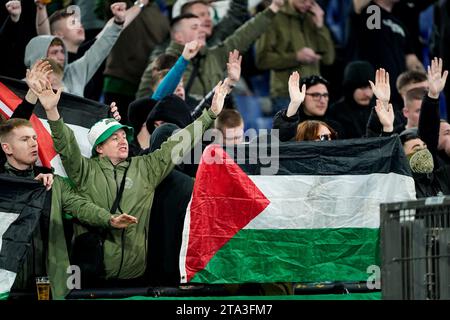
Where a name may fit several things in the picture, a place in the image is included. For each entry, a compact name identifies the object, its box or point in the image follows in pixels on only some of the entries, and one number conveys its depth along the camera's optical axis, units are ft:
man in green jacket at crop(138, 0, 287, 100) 84.12
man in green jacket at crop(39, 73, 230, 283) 61.11
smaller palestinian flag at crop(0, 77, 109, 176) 67.26
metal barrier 48.24
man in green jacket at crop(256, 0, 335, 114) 93.04
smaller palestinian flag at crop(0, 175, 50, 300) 58.85
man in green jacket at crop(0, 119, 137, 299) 59.88
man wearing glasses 76.84
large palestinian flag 61.05
